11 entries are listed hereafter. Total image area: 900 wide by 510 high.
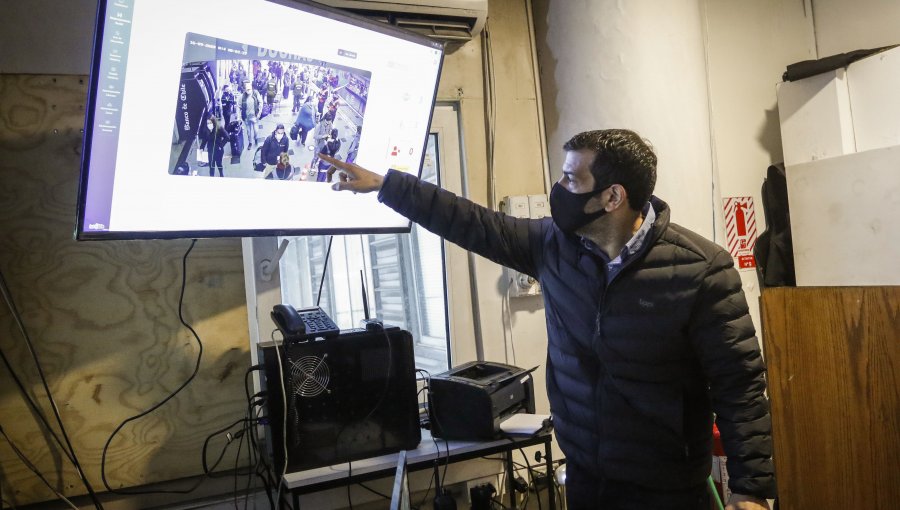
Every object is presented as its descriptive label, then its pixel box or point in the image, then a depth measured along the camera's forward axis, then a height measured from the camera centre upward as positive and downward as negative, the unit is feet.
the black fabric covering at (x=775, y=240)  8.15 +1.00
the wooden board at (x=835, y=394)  3.05 -0.53
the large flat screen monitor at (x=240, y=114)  4.09 +1.71
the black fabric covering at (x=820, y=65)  7.52 +3.42
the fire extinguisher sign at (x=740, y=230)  8.39 +1.17
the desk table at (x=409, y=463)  5.06 -1.57
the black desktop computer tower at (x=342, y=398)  5.13 -0.90
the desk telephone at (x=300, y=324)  5.21 -0.17
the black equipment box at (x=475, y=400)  5.73 -1.03
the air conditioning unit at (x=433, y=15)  6.53 +3.69
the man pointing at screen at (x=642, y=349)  4.28 -0.36
